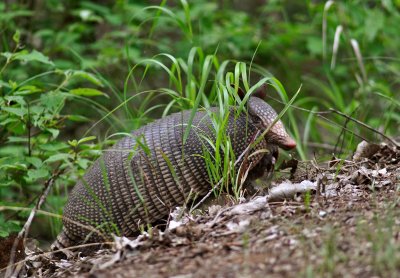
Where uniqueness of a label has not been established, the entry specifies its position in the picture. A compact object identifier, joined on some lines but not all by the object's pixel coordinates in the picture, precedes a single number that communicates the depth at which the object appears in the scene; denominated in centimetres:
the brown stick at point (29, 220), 861
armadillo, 1021
